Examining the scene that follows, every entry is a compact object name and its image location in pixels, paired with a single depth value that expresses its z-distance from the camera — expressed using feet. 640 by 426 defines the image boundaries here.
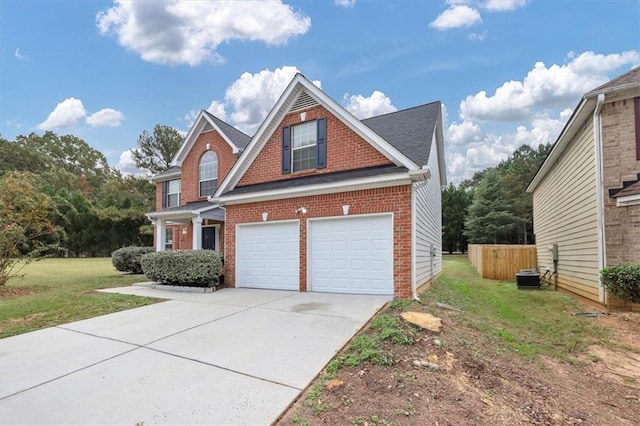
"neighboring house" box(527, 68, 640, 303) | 26.58
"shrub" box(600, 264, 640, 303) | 24.23
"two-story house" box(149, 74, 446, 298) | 27.09
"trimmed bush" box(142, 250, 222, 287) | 33.24
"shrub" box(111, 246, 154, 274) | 53.26
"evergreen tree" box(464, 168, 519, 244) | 108.27
